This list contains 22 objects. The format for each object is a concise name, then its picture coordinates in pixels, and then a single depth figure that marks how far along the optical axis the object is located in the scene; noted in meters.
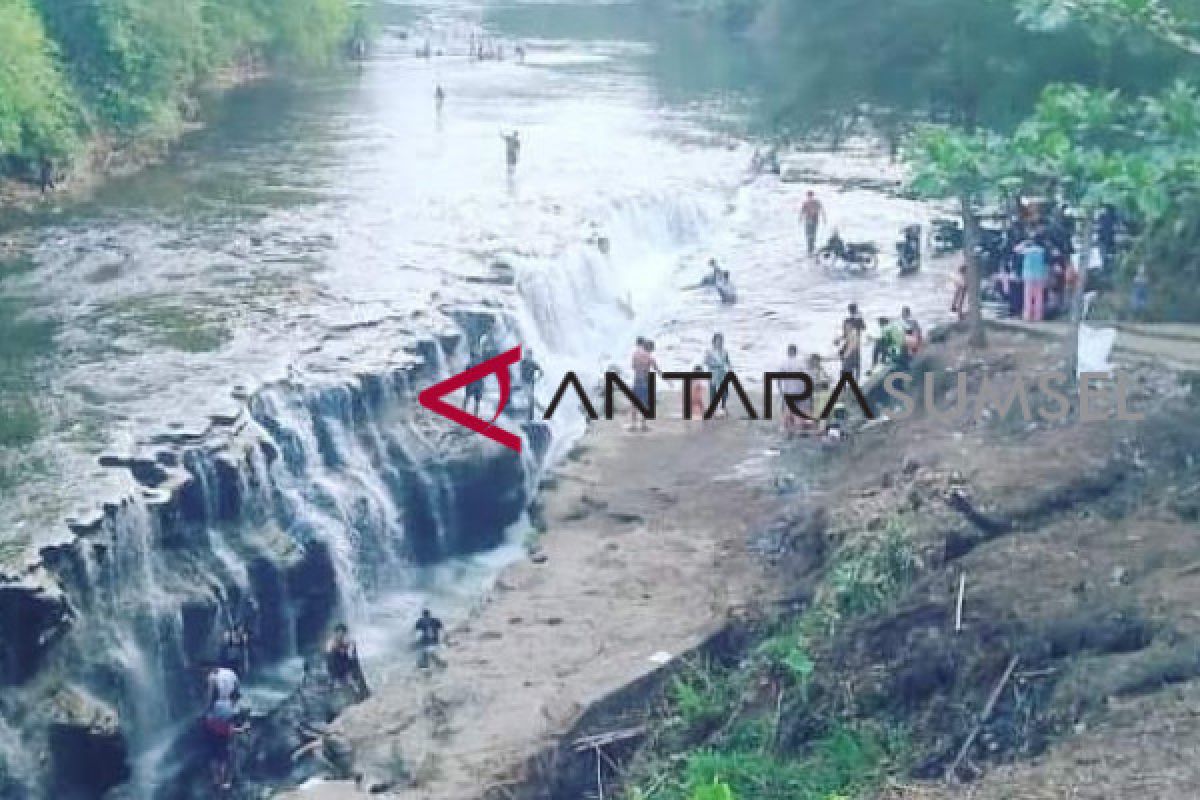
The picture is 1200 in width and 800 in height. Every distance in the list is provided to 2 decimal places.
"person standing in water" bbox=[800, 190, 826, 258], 34.97
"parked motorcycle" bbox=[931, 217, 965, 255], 34.03
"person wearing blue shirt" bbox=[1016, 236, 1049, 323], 23.59
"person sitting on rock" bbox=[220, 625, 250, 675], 18.84
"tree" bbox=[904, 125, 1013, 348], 16.44
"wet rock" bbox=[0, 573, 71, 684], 16.84
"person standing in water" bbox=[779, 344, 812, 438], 24.05
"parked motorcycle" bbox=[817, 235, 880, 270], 33.72
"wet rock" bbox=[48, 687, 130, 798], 16.67
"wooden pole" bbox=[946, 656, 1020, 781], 11.70
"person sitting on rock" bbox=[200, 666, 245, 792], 16.95
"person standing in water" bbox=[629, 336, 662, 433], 25.22
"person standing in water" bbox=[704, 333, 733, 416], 25.53
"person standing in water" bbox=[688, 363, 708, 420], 25.80
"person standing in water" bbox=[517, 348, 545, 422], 25.70
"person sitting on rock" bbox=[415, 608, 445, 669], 19.05
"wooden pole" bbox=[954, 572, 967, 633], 13.55
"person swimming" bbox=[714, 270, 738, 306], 32.19
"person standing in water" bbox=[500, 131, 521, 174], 39.50
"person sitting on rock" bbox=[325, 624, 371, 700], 18.17
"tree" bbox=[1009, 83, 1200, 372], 14.30
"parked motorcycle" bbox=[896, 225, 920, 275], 32.94
